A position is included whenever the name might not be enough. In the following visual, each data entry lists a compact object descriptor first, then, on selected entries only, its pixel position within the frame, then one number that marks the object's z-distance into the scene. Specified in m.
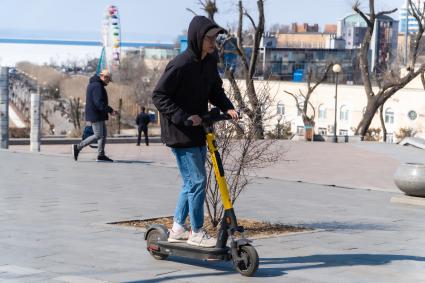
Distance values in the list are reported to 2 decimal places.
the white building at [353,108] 72.25
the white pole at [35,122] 20.62
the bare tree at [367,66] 43.00
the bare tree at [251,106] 8.49
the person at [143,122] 29.75
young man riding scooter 6.88
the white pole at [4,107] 20.62
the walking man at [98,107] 16.64
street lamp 42.97
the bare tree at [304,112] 46.38
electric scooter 6.66
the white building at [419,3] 47.51
